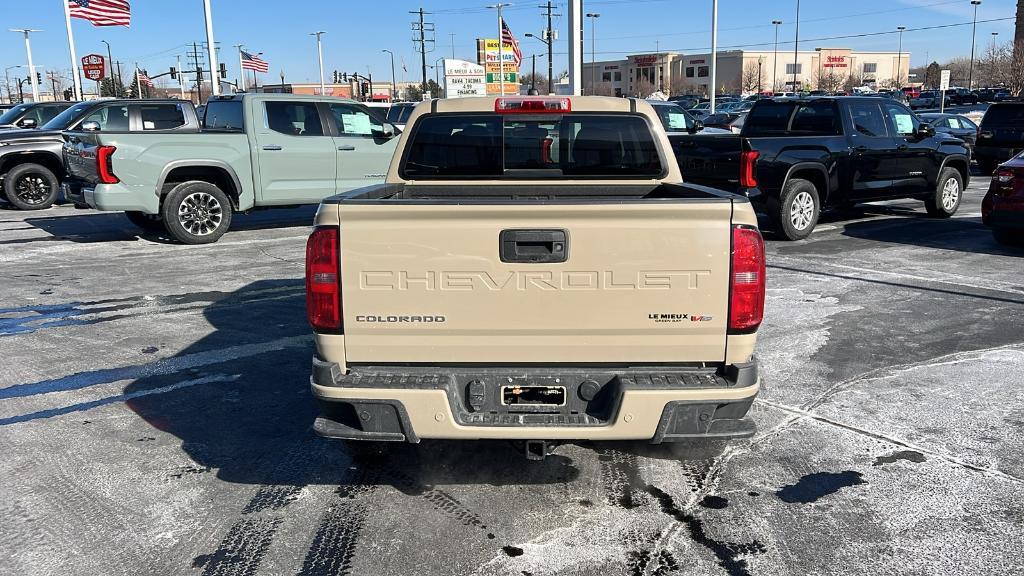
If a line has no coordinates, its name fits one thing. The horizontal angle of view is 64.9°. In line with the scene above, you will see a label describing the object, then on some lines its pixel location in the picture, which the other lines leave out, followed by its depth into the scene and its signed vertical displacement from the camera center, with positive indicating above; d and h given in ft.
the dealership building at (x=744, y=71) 395.96 +22.36
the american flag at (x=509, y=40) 112.92 +11.55
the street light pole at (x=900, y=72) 357.14 +20.26
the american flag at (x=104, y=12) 84.23 +12.26
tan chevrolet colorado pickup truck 11.22 -2.77
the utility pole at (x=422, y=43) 258.63 +25.99
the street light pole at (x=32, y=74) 150.24 +10.70
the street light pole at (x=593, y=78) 431.35 +22.37
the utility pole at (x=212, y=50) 72.41 +6.86
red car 32.24 -3.66
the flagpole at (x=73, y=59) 98.15 +9.01
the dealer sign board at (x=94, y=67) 136.05 +10.55
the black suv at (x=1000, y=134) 59.98 -2.02
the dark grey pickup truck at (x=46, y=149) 42.11 -1.00
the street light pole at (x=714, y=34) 105.50 +10.62
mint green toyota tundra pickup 35.04 -1.63
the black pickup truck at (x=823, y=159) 34.99 -2.16
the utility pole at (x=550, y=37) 169.49 +17.51
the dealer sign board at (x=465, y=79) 117.39 +6.02
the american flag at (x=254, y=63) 131.03 +10.23
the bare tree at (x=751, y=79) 358.64 +15.71
